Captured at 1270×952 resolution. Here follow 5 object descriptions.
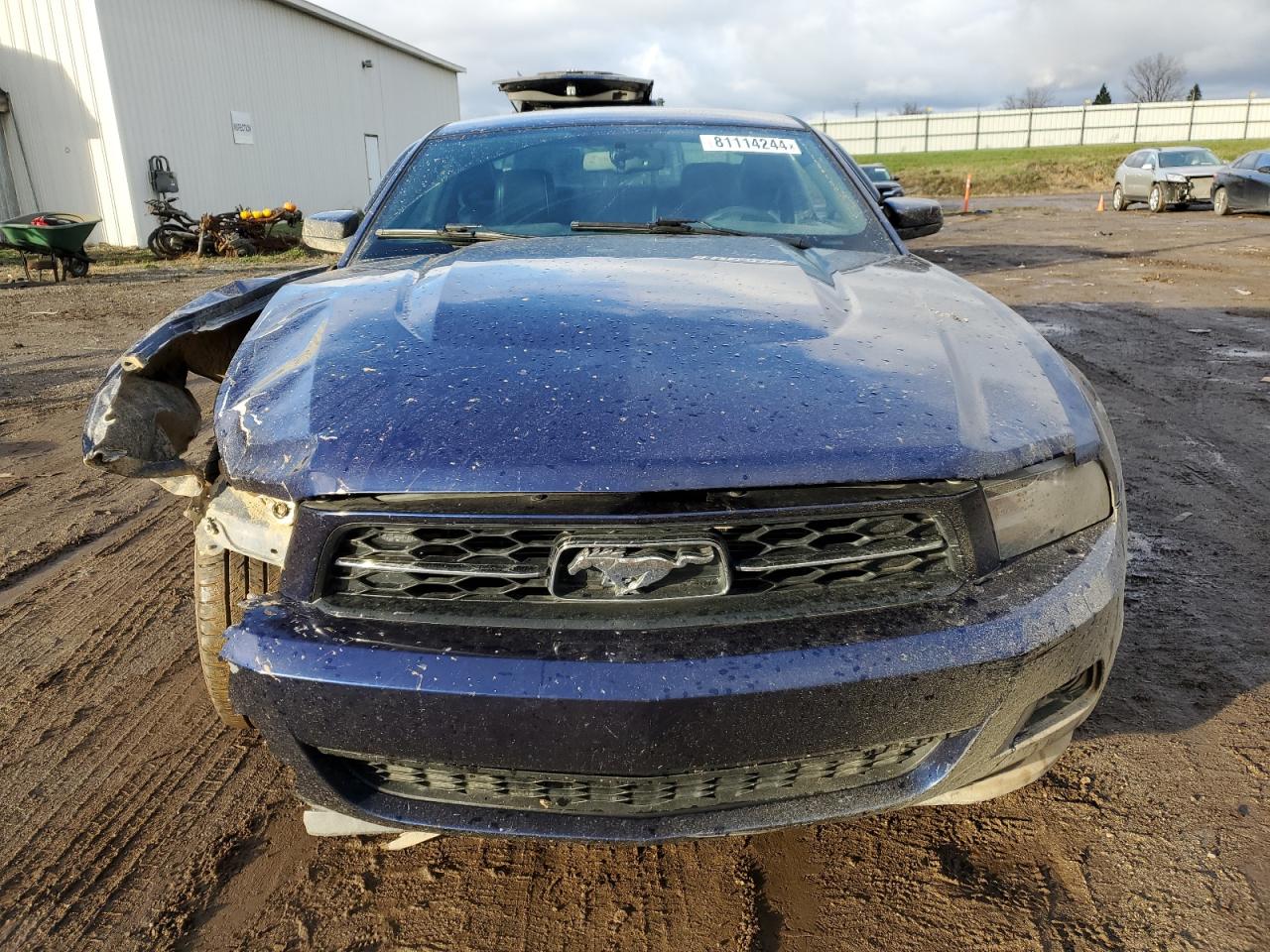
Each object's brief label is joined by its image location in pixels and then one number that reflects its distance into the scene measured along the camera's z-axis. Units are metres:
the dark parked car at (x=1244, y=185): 16.78
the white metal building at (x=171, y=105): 15.18
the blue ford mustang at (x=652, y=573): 1.39
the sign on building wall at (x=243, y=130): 18.42
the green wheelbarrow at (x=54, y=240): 11.41
